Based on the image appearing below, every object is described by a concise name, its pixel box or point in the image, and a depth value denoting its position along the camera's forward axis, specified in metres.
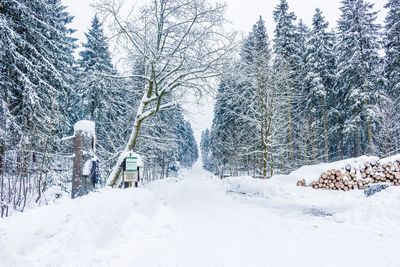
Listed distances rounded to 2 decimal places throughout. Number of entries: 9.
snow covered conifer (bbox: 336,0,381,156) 21.91
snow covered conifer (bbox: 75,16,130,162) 21.52
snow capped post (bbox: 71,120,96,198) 5.60
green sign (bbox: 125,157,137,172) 10.12
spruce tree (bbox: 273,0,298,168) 23.77
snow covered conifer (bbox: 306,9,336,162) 24.50
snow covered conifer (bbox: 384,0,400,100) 21.45
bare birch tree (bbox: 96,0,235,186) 9.91
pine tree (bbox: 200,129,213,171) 93.91
